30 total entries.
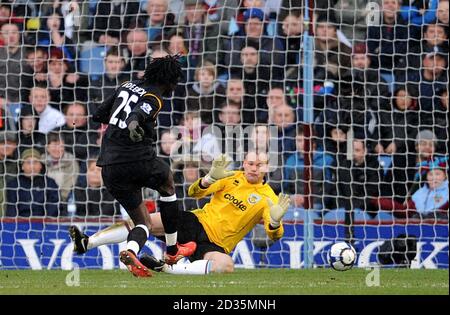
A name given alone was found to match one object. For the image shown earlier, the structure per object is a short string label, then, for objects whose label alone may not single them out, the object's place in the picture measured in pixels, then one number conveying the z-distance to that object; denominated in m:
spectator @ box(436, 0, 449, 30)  13.61
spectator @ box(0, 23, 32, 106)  13.59
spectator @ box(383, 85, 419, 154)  13.29
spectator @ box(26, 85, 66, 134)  13.39
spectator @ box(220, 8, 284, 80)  13.56
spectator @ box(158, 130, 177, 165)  13.29
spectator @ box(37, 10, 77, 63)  13.68
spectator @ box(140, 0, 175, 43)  13.88
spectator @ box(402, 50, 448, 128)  13.45
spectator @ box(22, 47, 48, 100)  13.57
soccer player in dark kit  9.23
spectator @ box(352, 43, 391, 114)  13.41
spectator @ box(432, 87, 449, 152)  13.34
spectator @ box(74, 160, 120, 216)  13.16
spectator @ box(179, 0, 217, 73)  13.76
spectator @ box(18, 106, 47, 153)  13.27
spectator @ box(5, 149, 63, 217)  13.08
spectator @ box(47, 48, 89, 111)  13.52
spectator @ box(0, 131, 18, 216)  13.20
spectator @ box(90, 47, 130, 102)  13.59
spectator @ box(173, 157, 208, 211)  13.14
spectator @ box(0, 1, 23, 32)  13.71
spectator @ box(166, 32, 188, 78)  13.68
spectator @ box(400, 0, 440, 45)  13.66
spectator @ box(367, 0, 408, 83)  13.59
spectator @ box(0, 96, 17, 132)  13.39
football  10.32
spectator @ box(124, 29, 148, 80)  13.66
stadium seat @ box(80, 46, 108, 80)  13.76
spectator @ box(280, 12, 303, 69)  13.41
